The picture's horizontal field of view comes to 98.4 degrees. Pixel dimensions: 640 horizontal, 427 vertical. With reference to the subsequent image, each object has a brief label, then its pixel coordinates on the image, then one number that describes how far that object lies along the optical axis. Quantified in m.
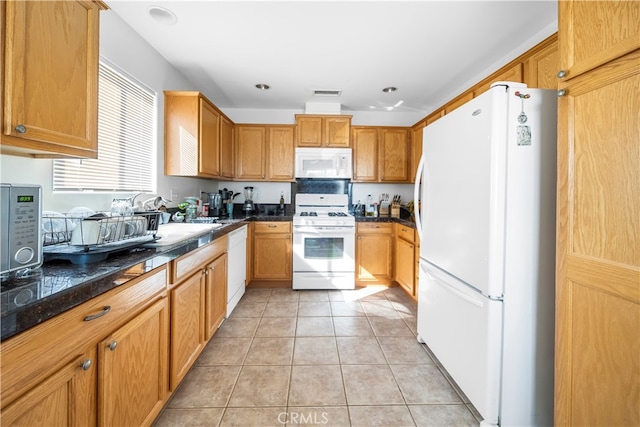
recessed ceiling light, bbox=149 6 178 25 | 1.83
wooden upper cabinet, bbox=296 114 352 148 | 3.65
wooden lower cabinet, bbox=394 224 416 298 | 3.04
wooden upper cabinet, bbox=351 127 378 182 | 3.82
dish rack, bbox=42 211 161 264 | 1.03
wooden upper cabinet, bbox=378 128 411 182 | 3.83
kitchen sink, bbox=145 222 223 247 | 1.53
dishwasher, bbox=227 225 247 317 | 2.54
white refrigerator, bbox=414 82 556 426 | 1.30
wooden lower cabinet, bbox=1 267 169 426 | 0.66
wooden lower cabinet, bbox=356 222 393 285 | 3.52
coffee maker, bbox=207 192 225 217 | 3.40
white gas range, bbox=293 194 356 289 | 3.36
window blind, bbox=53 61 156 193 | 1.63
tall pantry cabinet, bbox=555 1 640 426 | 0.89
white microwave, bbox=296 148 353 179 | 3.63
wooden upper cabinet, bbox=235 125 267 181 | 3.75
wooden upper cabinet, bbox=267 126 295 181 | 3.76
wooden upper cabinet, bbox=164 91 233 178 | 2.51
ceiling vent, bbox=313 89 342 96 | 3.24
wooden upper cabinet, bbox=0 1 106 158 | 0.90
